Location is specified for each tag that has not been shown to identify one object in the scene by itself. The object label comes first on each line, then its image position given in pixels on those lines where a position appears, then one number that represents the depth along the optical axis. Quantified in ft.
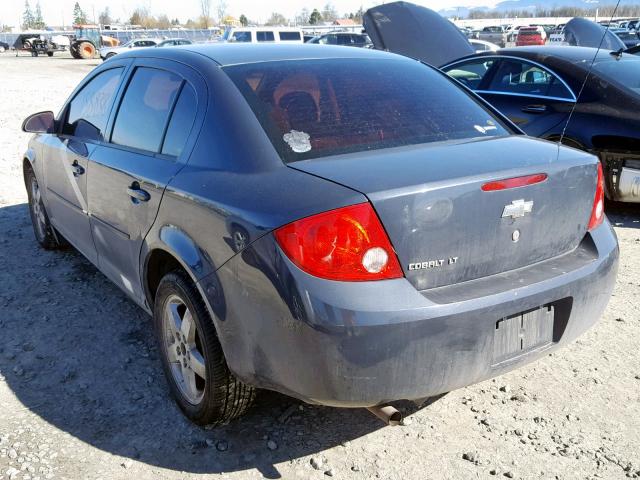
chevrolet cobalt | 6.87
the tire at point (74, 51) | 140.91
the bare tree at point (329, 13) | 487.86
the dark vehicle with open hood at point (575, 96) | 17.99
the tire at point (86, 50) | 140.56
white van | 83.71
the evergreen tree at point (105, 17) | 454.27
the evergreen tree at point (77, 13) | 456.86
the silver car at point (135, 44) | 110.70
